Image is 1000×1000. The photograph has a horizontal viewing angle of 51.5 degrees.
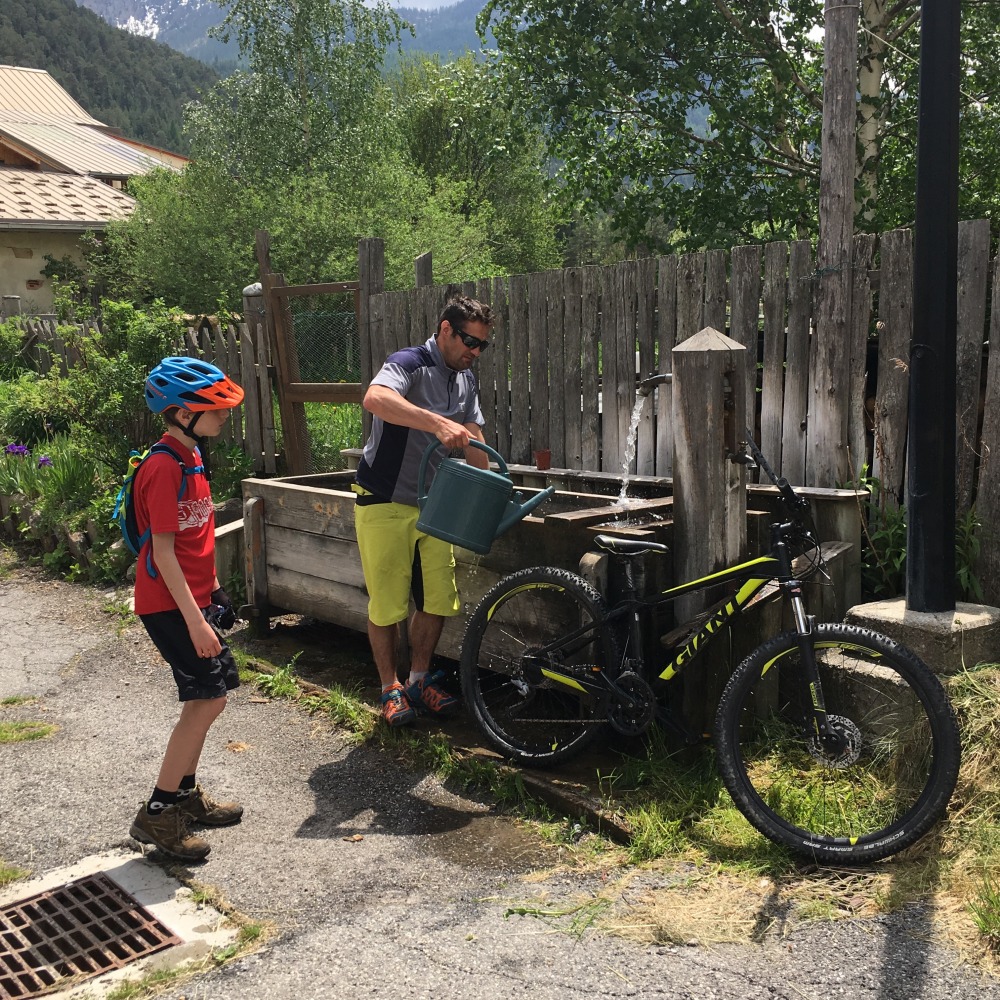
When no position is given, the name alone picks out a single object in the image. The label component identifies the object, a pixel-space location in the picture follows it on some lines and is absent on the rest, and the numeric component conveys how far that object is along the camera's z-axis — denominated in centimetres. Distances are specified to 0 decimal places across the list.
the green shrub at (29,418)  1031
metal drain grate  285
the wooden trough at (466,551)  425
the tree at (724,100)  963
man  444
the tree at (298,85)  2667
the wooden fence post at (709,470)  392
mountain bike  324
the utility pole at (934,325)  365
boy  337
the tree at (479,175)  3247
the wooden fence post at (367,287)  734
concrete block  367
